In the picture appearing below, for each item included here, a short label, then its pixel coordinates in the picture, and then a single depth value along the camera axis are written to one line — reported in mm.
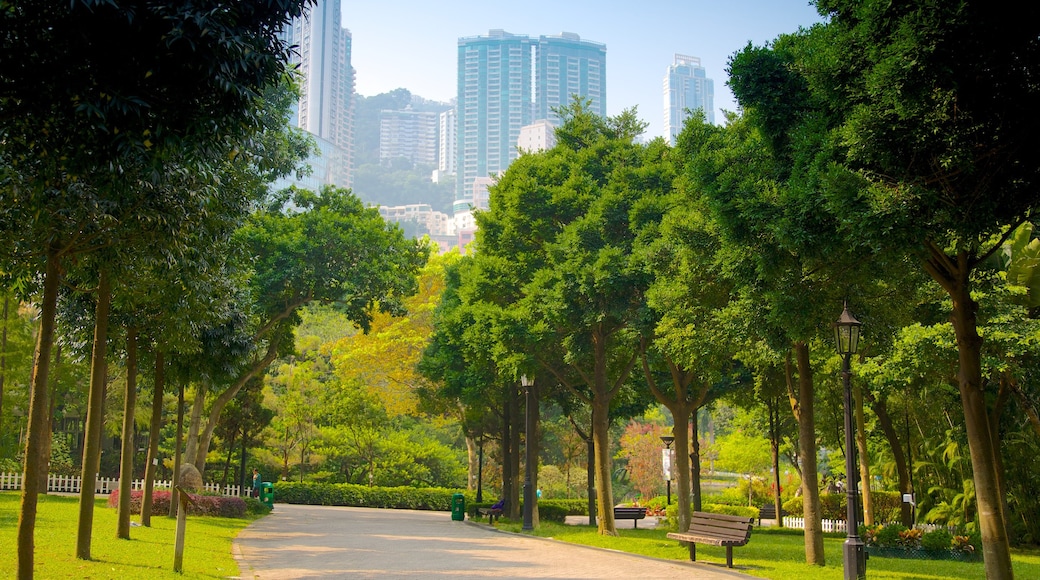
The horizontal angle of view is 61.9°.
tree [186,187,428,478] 28703
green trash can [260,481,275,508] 32616
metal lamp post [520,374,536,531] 24656
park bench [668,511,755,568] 15312
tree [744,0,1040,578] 9211
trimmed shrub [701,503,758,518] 27683
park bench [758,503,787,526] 37875
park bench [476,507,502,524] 29156
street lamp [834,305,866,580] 12711
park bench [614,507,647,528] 31312
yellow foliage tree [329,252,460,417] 40656
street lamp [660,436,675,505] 28672
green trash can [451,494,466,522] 31025
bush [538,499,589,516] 37531
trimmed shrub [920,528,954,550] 18453
